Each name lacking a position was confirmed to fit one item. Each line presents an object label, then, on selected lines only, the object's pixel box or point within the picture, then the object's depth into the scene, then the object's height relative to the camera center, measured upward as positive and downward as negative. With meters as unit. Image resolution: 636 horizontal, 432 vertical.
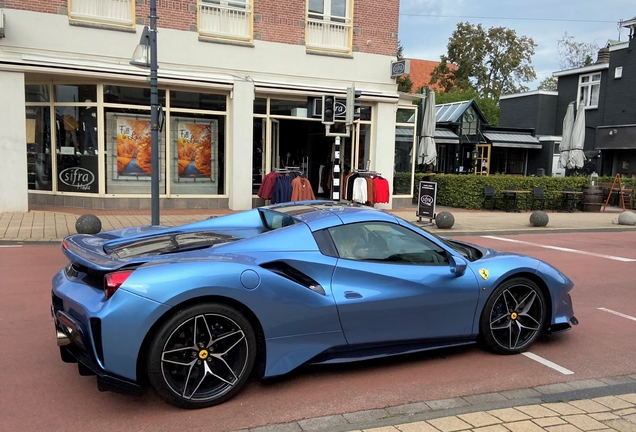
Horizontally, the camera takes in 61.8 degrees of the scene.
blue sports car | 3.46 -1.01
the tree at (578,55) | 52.69 +11.27
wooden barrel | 20.12 -1.11
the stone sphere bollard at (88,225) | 10.62 -1.40
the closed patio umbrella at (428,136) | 19.17 +1.04
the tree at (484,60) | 51.19 +10.33
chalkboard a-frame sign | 13.99 -0.92
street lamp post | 10.77 +1.58
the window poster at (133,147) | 15.14 +0.25
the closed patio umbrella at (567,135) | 22.02 +1.39
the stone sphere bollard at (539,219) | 14.84 -1.42
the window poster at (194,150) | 15.97 +0.24
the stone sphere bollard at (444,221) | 13.48 -1.41
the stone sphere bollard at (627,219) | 16.20 -1.47
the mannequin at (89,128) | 14.88 +0.75
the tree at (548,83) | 64.25 +10.35
